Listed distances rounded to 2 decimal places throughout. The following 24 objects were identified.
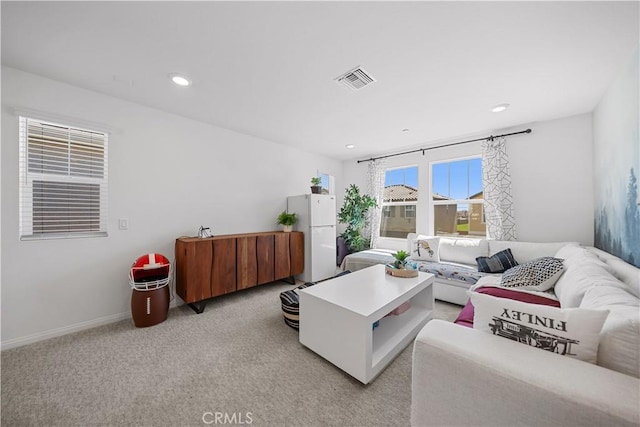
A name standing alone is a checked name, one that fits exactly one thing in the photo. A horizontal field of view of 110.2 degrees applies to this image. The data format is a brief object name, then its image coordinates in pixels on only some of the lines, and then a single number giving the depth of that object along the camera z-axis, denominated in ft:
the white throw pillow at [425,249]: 11.30
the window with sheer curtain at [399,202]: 14.25
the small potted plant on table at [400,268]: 7.68
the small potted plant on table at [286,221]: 12.39
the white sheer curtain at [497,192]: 10.76
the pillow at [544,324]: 2.76
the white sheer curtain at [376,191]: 15.17
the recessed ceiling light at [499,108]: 8.53
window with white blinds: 6.70
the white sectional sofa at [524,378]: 2.30
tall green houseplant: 14.73
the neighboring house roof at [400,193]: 14.26
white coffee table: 5.04
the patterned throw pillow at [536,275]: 6.62
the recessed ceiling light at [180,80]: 6.70
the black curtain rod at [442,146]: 10.53
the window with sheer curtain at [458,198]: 12.00
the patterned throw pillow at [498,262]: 9.08
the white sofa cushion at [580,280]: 4.40
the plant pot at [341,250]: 15.05
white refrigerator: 12.47
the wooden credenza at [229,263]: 8.59
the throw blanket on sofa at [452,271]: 9.10
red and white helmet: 7.76
